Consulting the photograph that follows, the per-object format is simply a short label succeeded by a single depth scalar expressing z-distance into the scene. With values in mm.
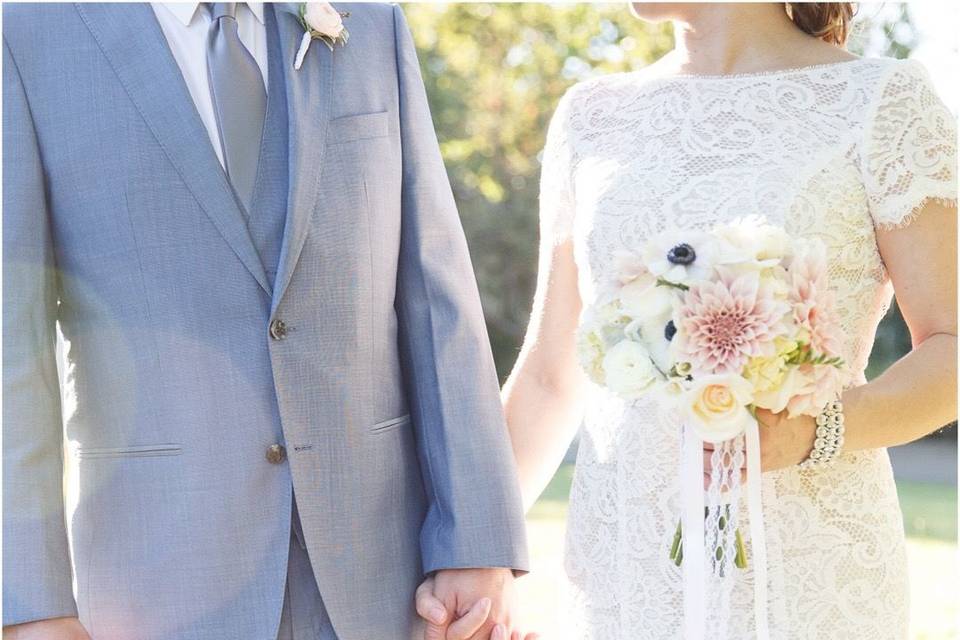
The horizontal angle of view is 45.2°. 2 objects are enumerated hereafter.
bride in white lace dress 2312
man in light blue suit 2271
